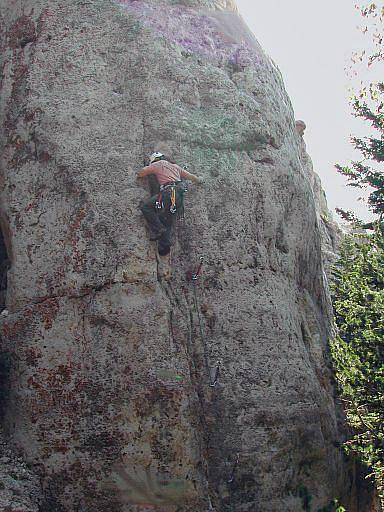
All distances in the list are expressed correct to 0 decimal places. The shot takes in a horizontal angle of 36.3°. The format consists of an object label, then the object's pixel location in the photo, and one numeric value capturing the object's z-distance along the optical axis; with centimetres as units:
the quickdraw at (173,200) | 861
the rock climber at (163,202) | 862
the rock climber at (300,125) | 1725
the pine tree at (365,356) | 812
